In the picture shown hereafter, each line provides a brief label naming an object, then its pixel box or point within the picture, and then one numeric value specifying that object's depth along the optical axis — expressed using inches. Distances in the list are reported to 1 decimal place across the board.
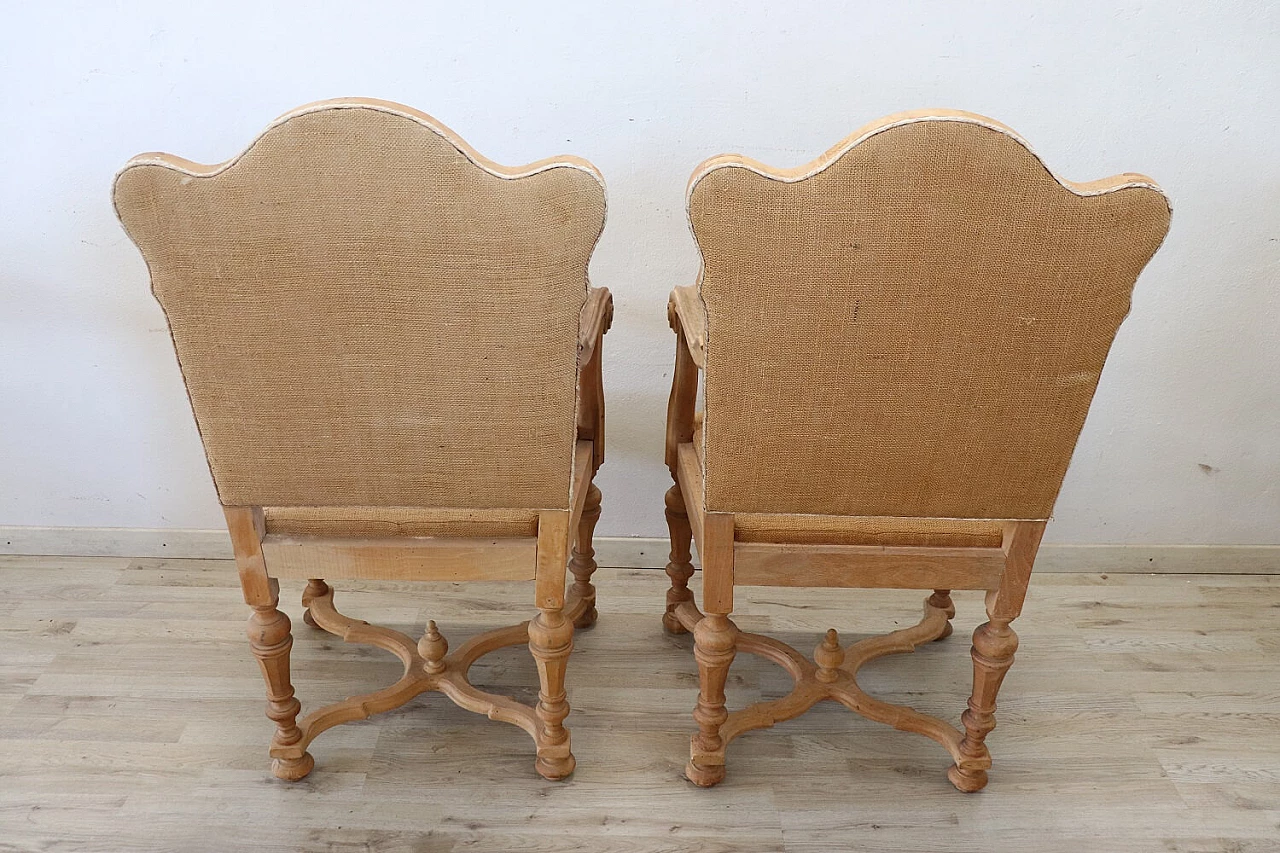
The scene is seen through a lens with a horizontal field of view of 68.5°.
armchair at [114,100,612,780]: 43.9
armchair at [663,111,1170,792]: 43.8
